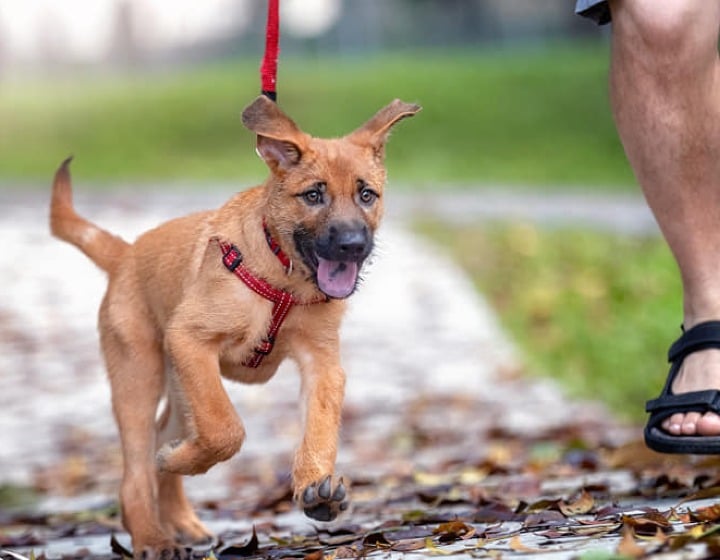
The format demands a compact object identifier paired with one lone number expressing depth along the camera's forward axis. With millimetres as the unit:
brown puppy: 7723
